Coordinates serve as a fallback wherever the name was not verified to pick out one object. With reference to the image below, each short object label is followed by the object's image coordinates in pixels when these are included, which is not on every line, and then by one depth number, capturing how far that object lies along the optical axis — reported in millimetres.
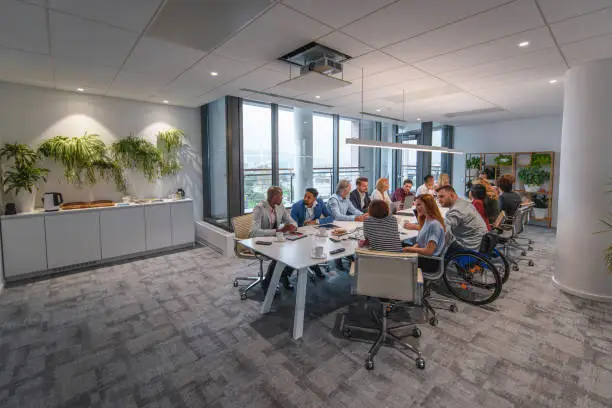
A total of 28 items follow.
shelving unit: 7879
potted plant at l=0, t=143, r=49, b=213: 4438
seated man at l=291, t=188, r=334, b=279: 4488
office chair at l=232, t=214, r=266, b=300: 3902
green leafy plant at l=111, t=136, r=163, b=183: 5496
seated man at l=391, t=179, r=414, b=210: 6566
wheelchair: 3568
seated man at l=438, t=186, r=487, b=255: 3684
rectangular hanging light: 4342
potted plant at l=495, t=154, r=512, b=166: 8438
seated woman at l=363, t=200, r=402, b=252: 2992
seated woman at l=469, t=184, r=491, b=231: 4574
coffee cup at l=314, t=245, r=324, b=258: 2969
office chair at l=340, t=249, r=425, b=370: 2406
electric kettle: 4688
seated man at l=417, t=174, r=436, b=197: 6957
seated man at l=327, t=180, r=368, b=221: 4832
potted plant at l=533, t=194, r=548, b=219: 7988
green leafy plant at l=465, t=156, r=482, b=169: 9023
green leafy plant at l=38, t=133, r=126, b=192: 4855
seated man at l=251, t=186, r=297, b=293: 3835
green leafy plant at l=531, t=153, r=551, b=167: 7866
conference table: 2943
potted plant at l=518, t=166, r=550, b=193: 7949
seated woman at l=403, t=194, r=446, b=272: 3006
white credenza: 4402
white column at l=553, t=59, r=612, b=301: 3562
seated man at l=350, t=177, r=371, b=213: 5652
